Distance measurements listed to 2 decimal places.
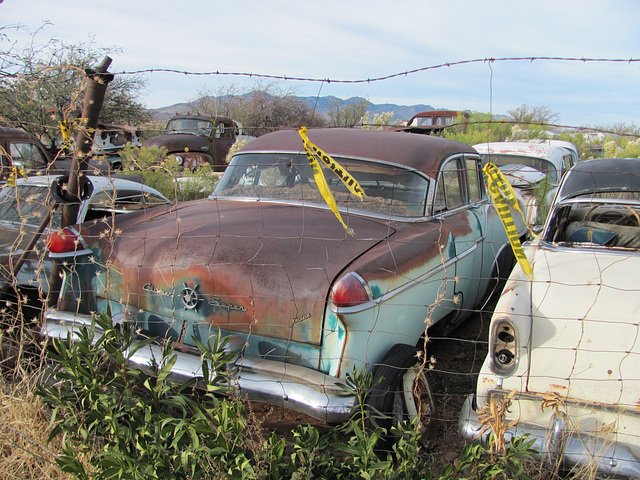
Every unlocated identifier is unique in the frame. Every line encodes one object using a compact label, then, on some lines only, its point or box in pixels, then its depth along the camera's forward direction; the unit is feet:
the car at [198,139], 39.19
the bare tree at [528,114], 73.51
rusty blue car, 7.98
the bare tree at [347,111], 70.49
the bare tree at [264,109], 82.07
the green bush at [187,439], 6.22
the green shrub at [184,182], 23.53
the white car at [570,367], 7.04
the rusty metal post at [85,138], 9.80
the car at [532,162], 22.02
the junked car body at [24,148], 24.67
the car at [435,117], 52.49
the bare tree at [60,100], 45.62
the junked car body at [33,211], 12.20
